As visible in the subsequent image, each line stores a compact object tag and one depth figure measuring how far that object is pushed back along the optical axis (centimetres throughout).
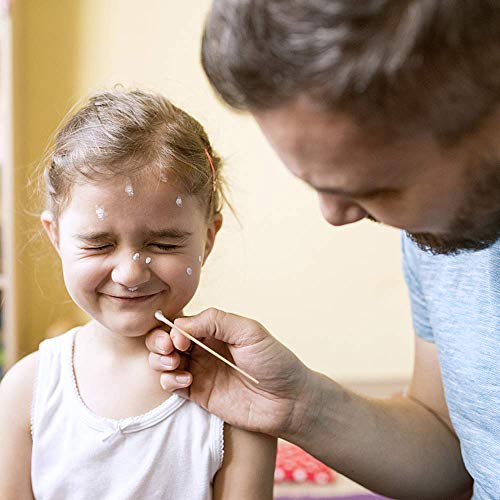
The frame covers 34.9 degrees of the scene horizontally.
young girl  104
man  71
